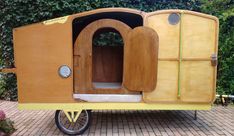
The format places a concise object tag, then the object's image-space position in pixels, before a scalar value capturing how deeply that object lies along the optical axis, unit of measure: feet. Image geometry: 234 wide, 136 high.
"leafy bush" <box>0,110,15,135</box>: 10.13
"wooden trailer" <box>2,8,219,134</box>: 10.19
